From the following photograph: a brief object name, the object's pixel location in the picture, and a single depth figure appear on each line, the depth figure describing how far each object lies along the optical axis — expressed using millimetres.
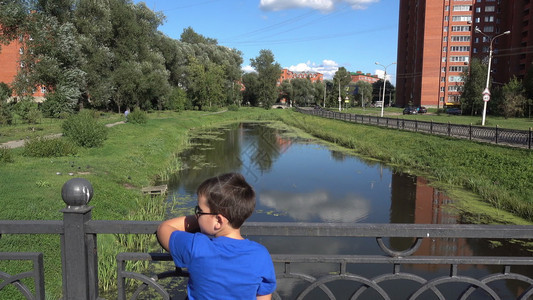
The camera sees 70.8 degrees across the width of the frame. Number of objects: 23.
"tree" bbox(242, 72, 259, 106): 79688
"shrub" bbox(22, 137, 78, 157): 13609
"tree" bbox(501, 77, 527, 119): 43656
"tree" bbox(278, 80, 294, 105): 98062
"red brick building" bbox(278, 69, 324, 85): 156250
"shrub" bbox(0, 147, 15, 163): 11511
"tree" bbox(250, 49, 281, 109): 77500
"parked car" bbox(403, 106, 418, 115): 61075
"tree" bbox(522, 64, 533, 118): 45094
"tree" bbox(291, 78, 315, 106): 98275
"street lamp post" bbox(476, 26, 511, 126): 25822
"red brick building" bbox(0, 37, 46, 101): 45344
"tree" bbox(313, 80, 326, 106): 98375
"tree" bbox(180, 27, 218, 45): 73688
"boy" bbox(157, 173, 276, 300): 1711
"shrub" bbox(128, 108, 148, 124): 27984
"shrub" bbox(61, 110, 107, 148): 16469
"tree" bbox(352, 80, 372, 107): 100000
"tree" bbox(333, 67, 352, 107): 84188
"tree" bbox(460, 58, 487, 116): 54350
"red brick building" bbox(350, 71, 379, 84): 156250
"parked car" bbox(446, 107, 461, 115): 58500
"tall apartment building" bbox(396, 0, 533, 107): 73688
